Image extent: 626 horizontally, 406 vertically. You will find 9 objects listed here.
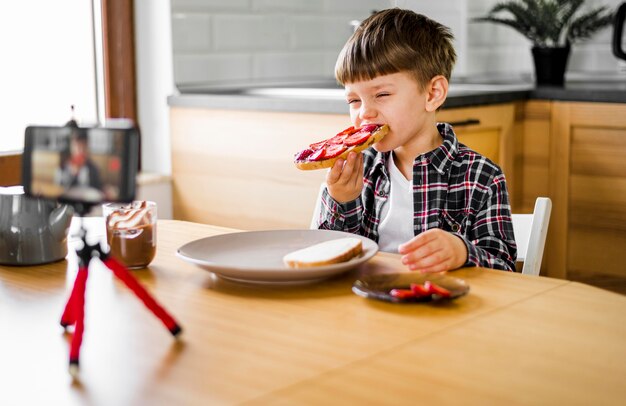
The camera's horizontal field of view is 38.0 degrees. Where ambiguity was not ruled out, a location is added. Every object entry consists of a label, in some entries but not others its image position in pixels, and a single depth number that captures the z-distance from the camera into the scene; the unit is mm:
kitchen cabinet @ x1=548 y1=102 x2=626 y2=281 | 2828
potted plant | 3264
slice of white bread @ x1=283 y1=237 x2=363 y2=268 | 1252
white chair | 1599
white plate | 1220
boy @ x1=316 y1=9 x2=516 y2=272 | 1652
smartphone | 905
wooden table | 864
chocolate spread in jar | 1362
